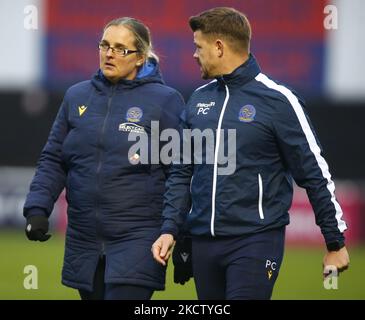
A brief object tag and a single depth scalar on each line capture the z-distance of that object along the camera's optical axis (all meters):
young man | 10.93
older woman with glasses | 11.59
